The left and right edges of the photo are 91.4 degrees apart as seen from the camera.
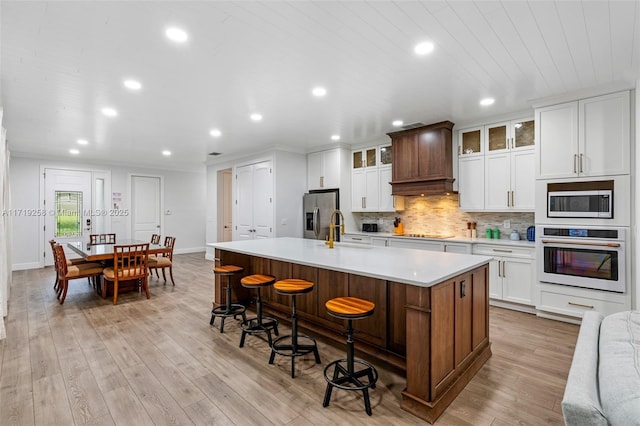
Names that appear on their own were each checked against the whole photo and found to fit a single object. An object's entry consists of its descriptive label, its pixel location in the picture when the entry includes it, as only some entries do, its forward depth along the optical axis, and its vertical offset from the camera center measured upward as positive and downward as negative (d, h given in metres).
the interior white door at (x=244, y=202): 6.87 +0.21
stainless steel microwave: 3.34 +0.07
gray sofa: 0.90 -0.57
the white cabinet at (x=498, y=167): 4.11 +0.61
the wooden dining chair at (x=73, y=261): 4.98 -0.82
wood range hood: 4.64 +0.78
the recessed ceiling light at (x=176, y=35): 2.26 +1.31
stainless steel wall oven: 3.27 -0.52
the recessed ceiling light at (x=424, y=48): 2.48 +1.32
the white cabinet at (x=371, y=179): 5.58 +0.58
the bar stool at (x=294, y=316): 2.52 -0.89
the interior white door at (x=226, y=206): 8.32 +0.14
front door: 7.20 +0.14
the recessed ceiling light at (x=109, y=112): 3.99 +1.31
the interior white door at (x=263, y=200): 6.33 +0.23
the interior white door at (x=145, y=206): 8.47 +0.15
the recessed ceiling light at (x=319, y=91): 3.37 +1.33
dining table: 4.35 -0.60
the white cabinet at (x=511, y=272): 3.91 -0.80
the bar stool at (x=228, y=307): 3.40 -1.11
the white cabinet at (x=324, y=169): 6.07 +0.84
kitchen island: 1.98 -0.75
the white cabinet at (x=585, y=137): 3.26 +0.81
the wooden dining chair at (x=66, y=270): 4.38 -0.86
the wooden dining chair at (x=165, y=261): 5.24 -0.87
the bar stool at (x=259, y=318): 2.98 -1.08
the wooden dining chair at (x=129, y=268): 4.36 -0.82
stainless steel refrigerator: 5.98 +0.06
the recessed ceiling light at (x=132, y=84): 3.17 +1.32
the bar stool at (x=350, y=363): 2.06 -1.10
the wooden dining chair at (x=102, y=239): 6.37 -0.59
